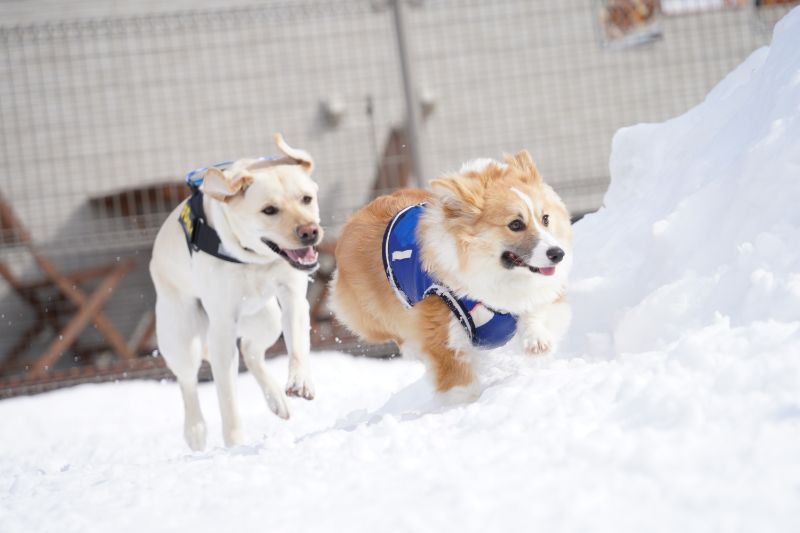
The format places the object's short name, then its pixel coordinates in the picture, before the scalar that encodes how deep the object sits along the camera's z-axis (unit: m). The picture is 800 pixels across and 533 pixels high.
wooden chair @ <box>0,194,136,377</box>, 12.50
